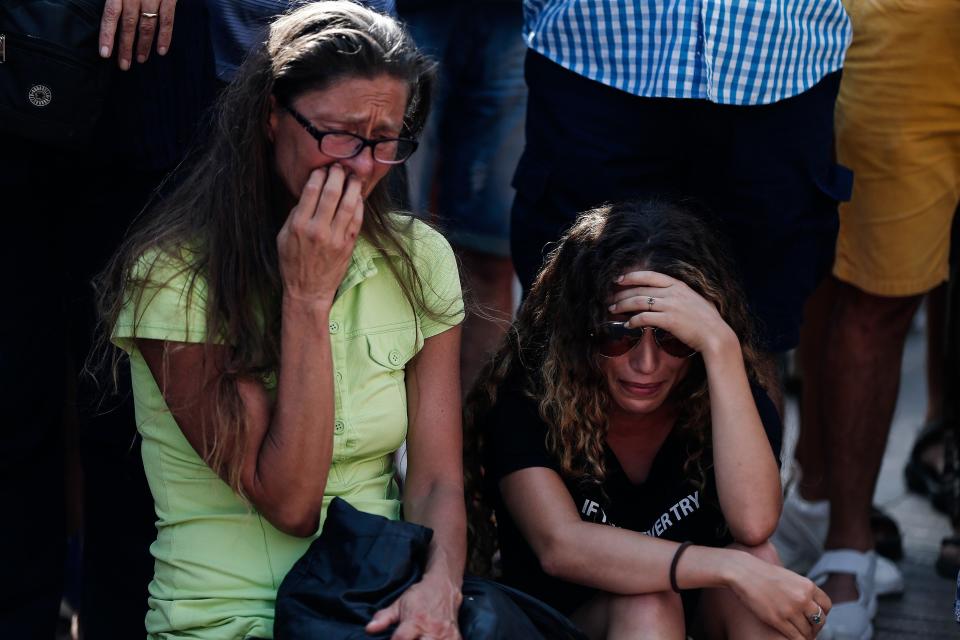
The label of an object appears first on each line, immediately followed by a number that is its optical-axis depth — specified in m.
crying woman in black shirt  5.14
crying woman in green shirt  4.57
